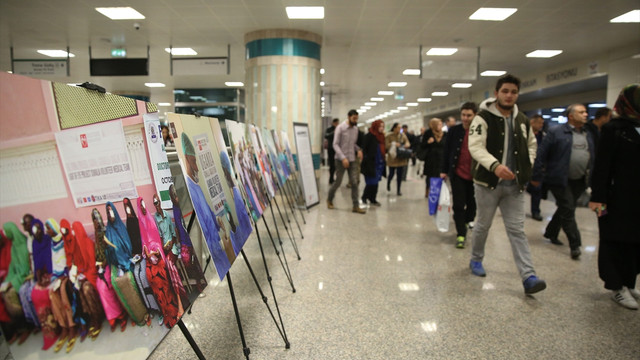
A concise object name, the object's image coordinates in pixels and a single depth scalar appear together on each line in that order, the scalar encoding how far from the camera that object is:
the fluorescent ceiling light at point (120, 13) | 6.67
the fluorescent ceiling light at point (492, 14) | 6.49
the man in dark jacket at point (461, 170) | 4.09
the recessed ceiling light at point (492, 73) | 12.30
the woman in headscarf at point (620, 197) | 2.55
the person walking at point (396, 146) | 7.98
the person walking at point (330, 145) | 9.36
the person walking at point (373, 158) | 6.43
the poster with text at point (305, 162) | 5.52
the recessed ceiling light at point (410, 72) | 12.33
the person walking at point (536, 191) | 5.68
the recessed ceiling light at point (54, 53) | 9.73
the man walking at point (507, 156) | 2.87
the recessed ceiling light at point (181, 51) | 9.63
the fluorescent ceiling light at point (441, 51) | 9.44
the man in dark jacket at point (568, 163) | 3.99
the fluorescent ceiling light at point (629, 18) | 6.60
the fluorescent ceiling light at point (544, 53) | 9.58
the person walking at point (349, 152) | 6.01
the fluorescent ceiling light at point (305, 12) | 6.53
